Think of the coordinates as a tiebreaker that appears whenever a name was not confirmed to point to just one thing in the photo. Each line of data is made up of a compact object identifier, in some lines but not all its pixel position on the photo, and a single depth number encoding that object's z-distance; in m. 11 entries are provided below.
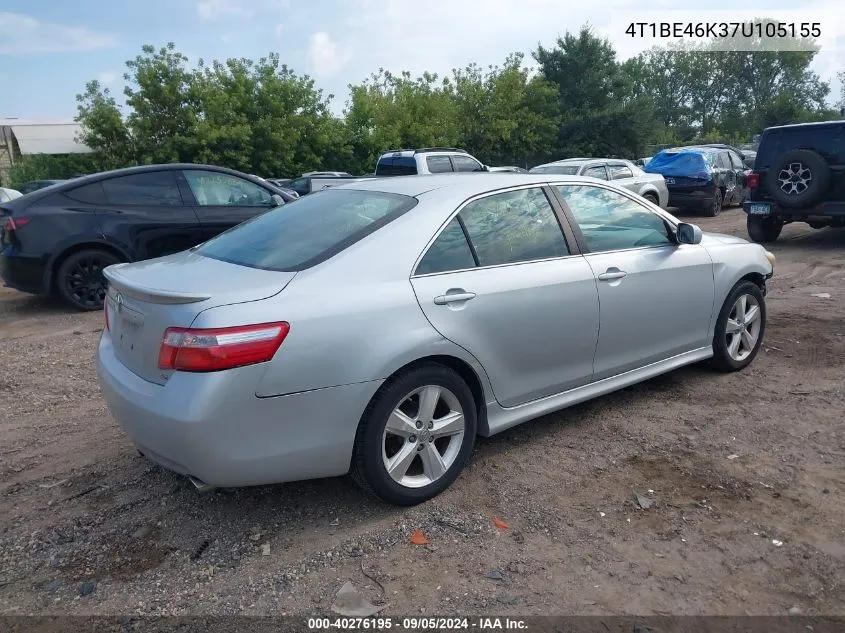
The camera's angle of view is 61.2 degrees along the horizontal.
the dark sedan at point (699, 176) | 15.50
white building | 27.05
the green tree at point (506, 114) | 31.08
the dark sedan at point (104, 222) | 7.62
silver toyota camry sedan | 2.94
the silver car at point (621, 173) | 13.74
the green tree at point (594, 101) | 33.69
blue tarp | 15.54
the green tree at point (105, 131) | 23.33
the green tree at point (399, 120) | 27.64
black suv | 9.98
